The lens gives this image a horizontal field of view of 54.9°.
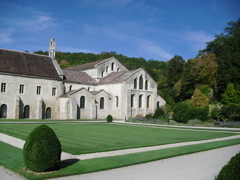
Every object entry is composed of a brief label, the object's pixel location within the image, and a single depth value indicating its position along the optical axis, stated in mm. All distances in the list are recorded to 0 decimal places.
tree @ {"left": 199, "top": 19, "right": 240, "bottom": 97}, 48406
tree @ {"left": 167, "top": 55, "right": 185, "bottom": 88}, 63906
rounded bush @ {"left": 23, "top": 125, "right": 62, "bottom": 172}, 8062
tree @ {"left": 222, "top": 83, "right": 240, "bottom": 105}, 44844
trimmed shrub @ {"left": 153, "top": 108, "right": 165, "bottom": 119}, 40625
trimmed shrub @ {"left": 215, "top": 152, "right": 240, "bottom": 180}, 5529
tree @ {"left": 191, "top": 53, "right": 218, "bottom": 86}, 58453
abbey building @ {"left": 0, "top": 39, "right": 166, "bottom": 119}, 38375
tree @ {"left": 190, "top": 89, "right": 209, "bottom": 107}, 48794
